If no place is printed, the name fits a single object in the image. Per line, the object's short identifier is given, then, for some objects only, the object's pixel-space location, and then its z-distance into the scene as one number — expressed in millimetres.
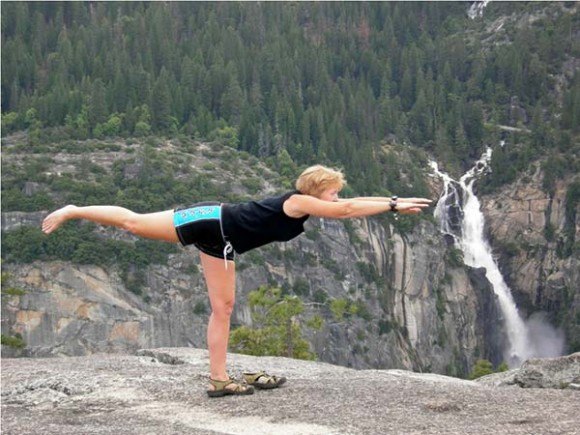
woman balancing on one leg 11766
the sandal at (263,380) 13188
